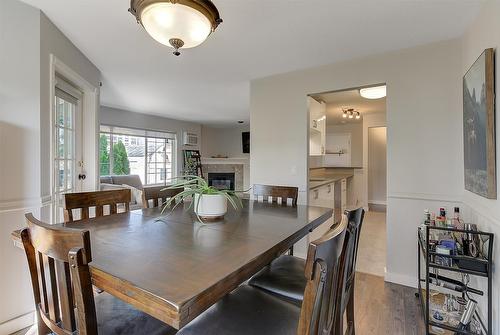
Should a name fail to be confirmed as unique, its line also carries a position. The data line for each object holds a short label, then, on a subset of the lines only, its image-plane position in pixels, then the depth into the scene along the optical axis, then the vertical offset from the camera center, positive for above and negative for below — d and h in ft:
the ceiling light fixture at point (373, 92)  9.83 +3.03
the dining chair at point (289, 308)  2.24 -2.01
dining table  2.22 -1.06
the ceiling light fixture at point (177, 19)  3.95 +2.48
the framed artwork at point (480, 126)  4.89 +0.89
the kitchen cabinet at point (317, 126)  11.57 +2.02
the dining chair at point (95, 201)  5.06 -0.72
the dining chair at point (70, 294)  2.40 -1.37
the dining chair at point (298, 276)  3.53 -2.02
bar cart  4.97 -2.15
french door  8.04 +0.90
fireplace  25.11 -1.16
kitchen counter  10.80 -0.72
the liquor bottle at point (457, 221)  5.93 -1.33
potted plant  4.79 -0.60
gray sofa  13.64 -0.96
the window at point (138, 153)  17.69 +1.14
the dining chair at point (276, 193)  7.14 -0.77
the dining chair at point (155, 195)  6.45 -0.73
